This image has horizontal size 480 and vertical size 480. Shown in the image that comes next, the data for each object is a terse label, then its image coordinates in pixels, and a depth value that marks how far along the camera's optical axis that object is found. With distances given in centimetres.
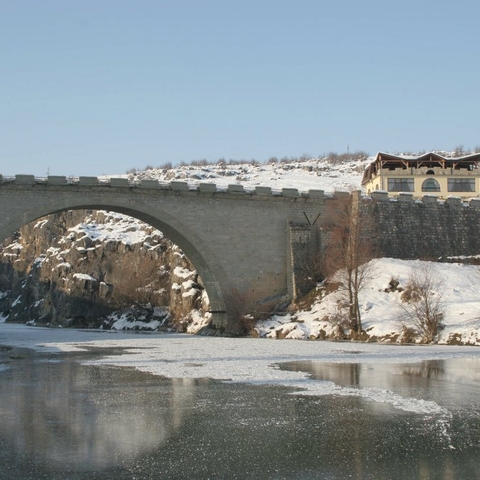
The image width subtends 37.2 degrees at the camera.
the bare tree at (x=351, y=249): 4416
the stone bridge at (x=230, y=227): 4981
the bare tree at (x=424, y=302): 4003
